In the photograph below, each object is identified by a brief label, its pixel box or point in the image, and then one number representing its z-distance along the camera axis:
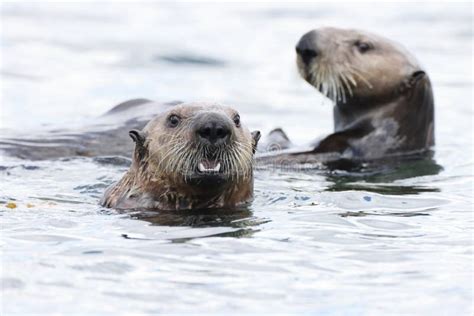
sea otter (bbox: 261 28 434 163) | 21.42
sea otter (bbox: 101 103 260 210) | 14.31
